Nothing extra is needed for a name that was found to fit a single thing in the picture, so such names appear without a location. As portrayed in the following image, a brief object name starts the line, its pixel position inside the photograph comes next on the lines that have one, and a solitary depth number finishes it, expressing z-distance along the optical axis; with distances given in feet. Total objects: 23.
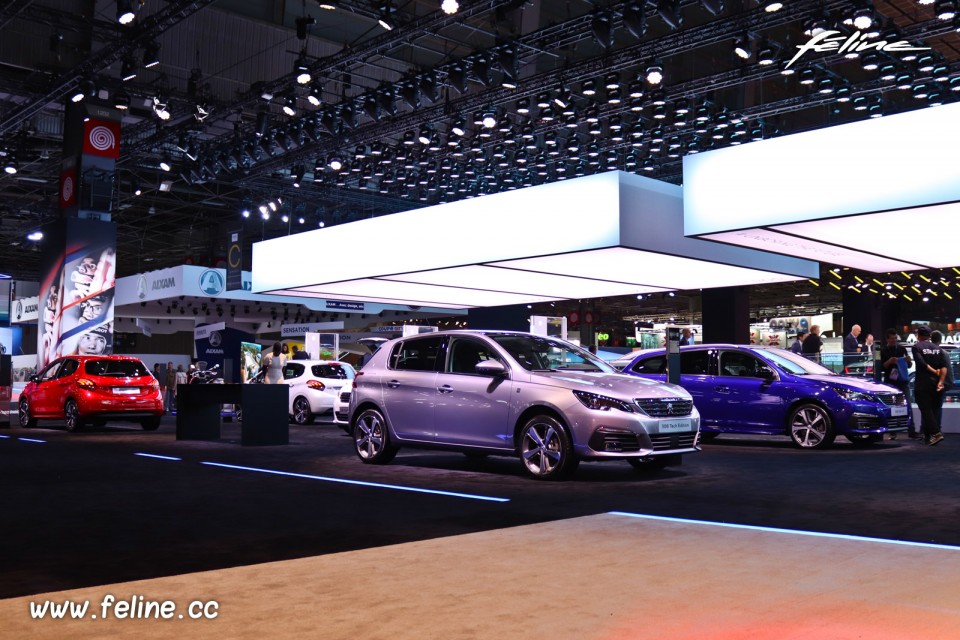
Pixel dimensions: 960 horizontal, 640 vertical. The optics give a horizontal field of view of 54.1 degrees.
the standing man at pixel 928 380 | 42.63
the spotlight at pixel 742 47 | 60.13
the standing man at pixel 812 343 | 58.18
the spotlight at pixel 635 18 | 56.65
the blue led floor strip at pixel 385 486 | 26.58
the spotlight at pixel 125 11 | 57.26
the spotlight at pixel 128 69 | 65.92
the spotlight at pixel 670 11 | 54.85
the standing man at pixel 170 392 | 94.06
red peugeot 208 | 57.00
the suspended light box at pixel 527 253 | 46.14
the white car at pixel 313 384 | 65.10
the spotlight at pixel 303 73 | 66.85
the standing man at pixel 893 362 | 47.49
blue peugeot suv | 41.45
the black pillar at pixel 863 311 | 135.33
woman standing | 54.13
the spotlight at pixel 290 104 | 73.67
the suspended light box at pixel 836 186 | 36.76
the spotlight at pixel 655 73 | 64.23
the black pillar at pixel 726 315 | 104.58
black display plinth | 46.11
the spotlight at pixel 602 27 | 58.54
